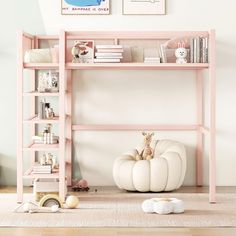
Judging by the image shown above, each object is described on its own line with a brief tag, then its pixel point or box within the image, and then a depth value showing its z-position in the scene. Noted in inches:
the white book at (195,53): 215.6
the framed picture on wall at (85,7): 243.9
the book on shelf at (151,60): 215.9
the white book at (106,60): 214.8
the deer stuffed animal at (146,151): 230.8
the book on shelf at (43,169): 215.0
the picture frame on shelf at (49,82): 220.5
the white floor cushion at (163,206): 191.3
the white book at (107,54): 214.4
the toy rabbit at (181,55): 216.8
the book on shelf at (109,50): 214.7
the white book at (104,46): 214.5
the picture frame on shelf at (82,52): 219.0
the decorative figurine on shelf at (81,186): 234.3
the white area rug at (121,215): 179.5
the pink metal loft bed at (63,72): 211.2
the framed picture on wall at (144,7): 243.8
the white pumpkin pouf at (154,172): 223.9
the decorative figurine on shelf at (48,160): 218.7
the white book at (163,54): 218.5
